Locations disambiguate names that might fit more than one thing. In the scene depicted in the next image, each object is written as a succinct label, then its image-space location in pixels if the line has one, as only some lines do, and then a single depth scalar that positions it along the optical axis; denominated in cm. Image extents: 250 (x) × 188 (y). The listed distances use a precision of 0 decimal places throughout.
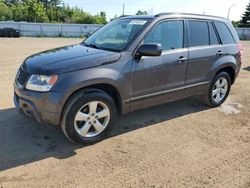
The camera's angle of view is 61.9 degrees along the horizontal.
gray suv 284
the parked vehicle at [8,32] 2314
